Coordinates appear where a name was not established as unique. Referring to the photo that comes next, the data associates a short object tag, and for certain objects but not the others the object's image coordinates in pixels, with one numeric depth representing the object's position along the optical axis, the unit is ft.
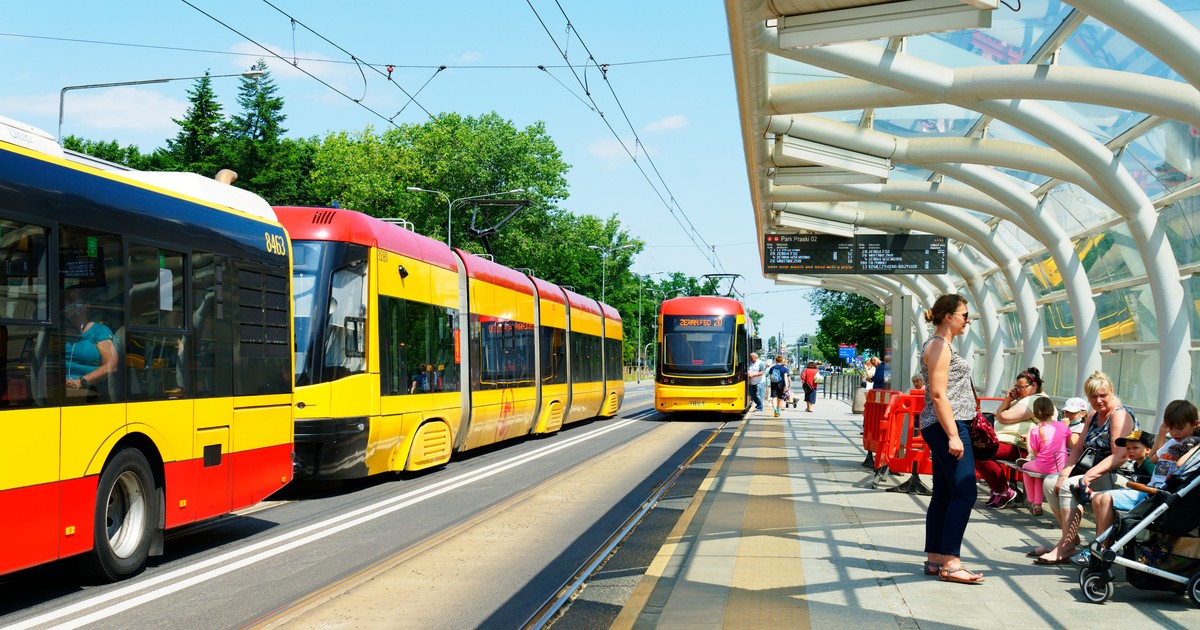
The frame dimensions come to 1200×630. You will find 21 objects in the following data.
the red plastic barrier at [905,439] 47.42
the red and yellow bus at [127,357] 23.54
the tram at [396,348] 43.52
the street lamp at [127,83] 74.98
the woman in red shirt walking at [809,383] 132.46
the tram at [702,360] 105.09
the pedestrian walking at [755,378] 123.75
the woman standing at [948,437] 26.23
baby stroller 24.39
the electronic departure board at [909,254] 76.07
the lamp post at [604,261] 293.76
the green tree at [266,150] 250.98
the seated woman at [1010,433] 41.29
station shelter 34.12
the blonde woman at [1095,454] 29.30
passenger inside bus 24.98
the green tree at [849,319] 273.54
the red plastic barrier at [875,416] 52.49
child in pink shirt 35.65
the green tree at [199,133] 248.73
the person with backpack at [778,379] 121.90
